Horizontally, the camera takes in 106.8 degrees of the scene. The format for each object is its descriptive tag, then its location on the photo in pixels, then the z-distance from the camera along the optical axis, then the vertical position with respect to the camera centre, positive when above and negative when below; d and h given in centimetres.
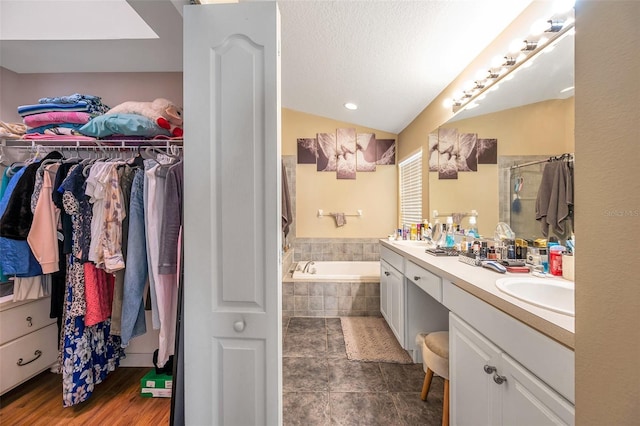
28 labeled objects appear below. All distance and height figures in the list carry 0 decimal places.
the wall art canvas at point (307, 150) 378 +97
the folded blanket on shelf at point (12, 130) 159 +56
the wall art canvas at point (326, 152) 377 +94
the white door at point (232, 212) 95 +0
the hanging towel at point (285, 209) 294 +3
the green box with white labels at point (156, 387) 157 -116
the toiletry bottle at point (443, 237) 215 -24
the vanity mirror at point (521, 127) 117 +49
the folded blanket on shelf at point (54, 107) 158 +70
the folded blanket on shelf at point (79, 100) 158 +75
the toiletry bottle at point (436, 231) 236 -20
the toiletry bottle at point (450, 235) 208 -22
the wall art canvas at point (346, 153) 377 +93
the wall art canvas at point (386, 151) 377 +95
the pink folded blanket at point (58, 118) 157 +63
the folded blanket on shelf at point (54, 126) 160 +58
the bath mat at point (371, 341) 205 -126
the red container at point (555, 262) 116 -25
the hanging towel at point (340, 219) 376 -12
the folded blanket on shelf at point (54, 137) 155 +49
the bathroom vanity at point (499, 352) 68 -49
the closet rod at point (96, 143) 153 +46
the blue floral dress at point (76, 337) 136 -75
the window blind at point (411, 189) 298 +30
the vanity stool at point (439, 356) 128 -81
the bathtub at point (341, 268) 348 -86
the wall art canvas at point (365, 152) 378 +94
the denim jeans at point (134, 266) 127 -30
